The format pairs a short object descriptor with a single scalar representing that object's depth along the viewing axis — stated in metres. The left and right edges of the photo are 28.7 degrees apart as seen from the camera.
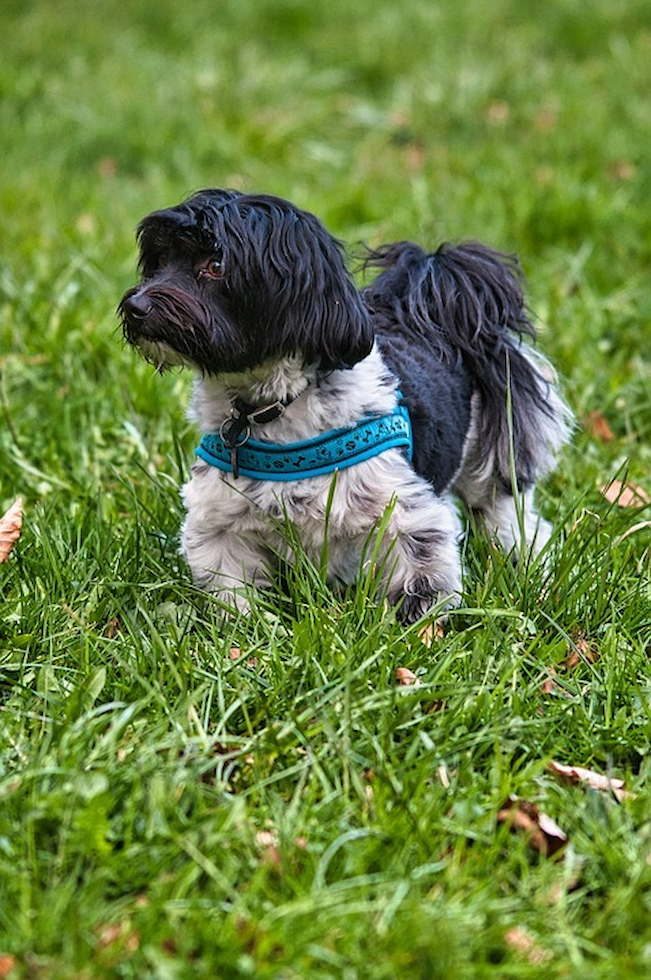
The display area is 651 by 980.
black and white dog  3.00
